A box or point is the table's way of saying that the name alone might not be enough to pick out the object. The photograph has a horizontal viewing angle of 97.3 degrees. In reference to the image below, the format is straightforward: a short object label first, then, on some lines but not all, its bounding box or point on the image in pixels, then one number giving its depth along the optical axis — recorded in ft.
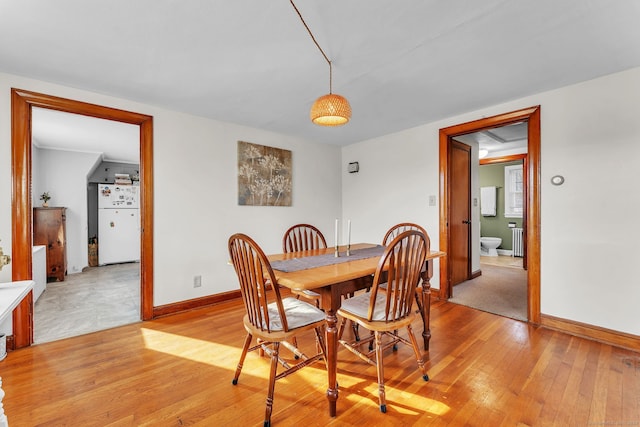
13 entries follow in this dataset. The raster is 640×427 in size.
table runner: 6.02
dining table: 4.94
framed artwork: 11.71
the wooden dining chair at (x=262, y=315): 4.80
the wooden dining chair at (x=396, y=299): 5.09
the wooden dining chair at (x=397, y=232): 7.32
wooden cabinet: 13.82
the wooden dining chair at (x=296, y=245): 8.96
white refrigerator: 18.75
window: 20.53
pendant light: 5.59
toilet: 20.71
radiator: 19.97
